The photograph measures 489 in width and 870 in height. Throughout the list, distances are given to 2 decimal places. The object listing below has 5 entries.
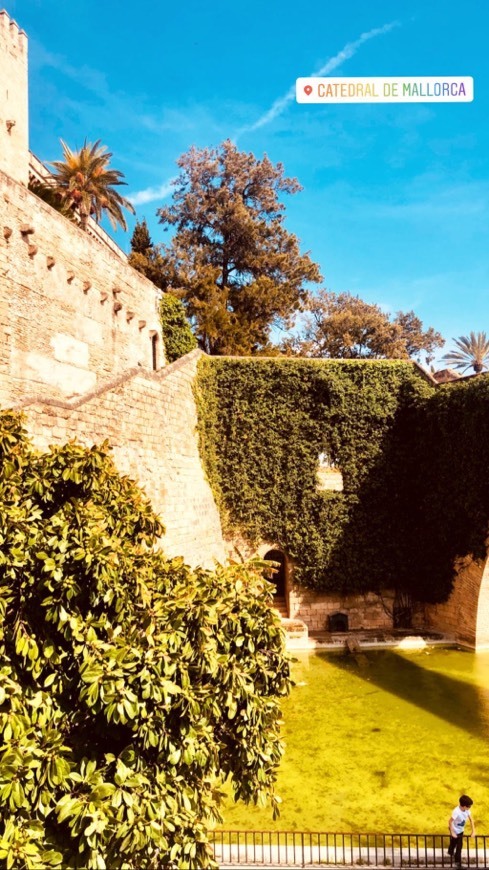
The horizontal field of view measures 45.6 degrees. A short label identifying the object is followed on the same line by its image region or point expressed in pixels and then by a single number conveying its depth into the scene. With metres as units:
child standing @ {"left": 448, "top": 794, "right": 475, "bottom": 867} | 7.38
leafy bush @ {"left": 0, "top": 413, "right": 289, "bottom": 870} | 4.30
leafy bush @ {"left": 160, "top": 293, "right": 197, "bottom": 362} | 21.12
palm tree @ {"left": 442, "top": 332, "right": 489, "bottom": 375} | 47.06
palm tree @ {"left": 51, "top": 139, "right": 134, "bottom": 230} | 26.28
